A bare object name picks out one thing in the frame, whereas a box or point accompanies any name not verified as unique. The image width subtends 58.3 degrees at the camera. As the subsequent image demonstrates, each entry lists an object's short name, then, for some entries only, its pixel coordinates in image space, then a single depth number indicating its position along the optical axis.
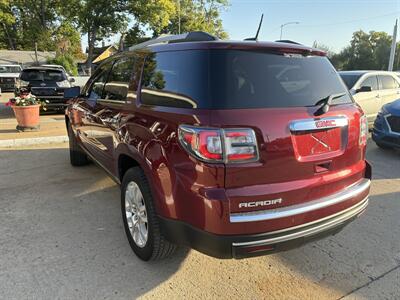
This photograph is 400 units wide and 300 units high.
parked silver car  8.38
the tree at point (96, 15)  36.44
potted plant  8.24
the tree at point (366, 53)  57.28
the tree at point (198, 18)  52.16
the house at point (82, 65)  52.94
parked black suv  11.13
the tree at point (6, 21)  40.12
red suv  2.25
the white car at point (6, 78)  27.41
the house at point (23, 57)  43.72
